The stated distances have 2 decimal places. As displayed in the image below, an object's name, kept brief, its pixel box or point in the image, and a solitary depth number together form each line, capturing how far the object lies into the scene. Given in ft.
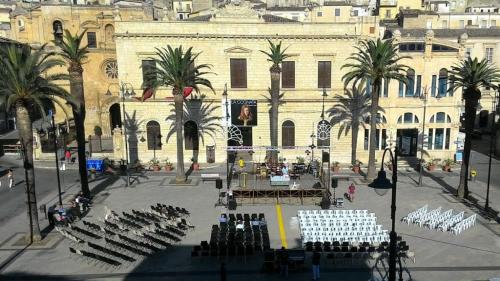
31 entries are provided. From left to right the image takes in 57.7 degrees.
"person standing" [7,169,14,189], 129.39
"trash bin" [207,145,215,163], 156.97
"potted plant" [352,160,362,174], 146.99
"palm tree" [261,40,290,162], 133.59
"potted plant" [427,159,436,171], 148.31
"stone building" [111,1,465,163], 150.00
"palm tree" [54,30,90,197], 111.45
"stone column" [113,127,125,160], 154.81
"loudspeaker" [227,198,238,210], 111.24
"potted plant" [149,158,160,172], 148.46
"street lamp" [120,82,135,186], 151.53
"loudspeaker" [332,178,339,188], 117.39
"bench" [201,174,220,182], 135.63
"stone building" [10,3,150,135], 194.49
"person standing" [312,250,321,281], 75.00
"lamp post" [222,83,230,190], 145.43
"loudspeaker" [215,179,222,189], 117.19
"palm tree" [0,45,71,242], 87.10
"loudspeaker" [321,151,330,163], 136.05
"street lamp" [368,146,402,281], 50.08
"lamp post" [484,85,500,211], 107.82
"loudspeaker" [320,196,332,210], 112.06
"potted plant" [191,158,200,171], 149.38
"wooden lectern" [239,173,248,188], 121.80
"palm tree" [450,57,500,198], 113.91
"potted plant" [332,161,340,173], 148.25
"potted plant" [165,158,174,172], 148.56
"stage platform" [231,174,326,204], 115.95
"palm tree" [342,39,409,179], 124.88
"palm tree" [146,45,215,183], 124.47
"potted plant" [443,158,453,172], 146.82
